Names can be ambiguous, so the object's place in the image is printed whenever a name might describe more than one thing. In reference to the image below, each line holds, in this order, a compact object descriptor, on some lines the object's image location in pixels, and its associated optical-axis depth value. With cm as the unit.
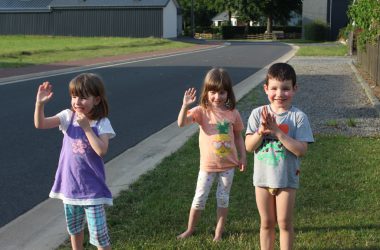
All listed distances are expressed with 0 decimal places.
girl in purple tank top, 346
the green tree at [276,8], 7700
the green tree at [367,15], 935
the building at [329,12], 6588
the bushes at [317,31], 6384
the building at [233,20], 9307
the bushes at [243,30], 7732
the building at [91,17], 6234
